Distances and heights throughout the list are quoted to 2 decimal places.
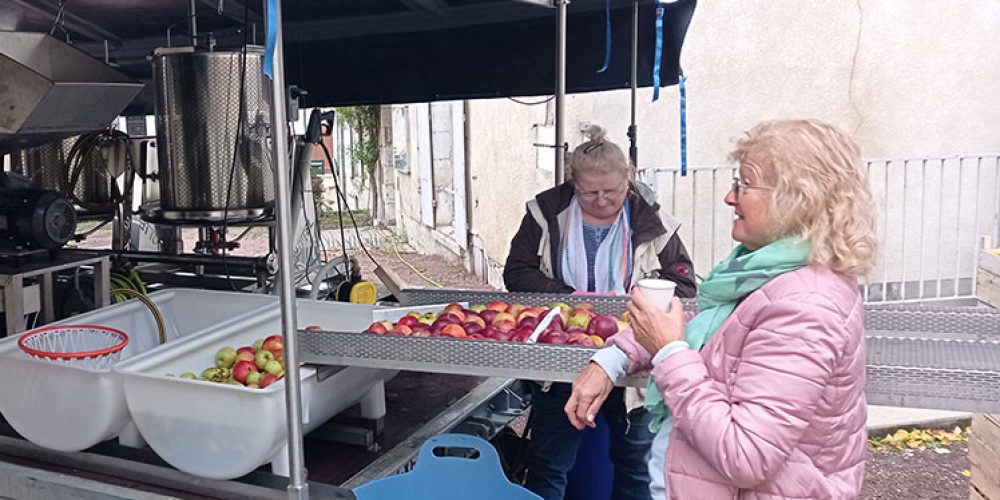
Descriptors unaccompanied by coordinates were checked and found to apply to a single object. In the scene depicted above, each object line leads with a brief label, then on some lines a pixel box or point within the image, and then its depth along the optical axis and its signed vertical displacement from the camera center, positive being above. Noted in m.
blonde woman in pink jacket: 1.53 -0.33
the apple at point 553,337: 2.26 -0.45
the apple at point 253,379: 2.22 -0.55
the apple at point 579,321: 2.51 -0.45
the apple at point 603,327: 2.43 -0.45
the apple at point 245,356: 2.39 -0.52
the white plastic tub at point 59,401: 2.13 -0.59
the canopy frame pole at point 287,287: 1.86 -0.26
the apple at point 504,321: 2.52 -0.46
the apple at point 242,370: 2.26 -0.53
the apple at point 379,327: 2.47 -0.46
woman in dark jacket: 3.00 -0.33
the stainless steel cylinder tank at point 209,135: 3.86 +0.20
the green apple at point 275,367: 2.28 -0.53
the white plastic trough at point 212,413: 2.01 -0.60
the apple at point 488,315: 2.61 -0.45
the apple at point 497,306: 2.73 -0.44
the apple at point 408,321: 2.53 -0.45
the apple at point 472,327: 2.41 -0.45
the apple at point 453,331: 2.38 -0.45
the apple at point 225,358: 2.40 -0.53
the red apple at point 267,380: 2.19 -0.54
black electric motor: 3.13 -0.16
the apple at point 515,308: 2.71 -0.44
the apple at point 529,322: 2.47 -0.45
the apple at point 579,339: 2.25 -0.46
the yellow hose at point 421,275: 10.24 -1.31
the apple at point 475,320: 2.48 -0.44
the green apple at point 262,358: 2.34 -0.52
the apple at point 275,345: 2.43 -0.50
